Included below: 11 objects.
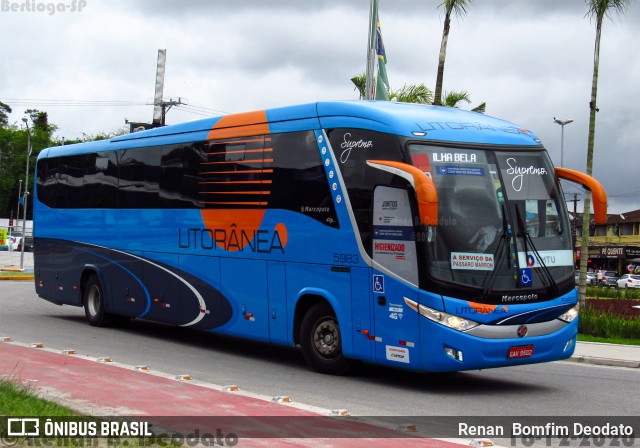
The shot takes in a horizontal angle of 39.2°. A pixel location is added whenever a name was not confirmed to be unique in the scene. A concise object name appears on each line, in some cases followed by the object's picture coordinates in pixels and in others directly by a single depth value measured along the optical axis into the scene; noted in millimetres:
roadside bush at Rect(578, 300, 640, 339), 19812
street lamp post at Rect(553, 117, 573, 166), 62400
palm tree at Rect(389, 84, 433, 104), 29109
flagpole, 22673
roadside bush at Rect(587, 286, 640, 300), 35250
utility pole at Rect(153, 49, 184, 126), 44225
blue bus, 11289
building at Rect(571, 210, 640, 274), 97125
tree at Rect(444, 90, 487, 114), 28438
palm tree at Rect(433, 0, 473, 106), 23984
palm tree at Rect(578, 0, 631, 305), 22219
